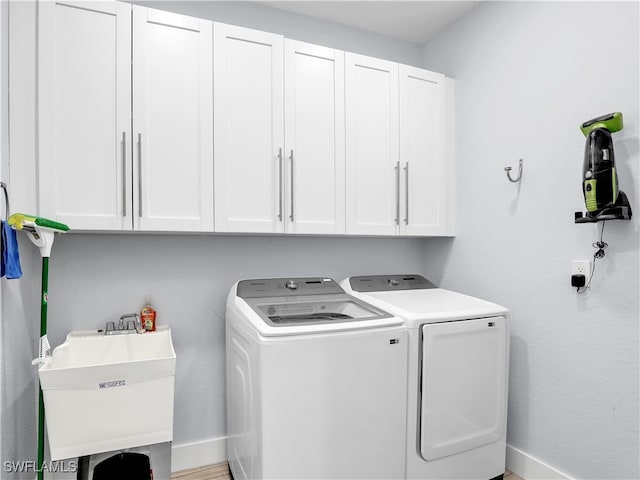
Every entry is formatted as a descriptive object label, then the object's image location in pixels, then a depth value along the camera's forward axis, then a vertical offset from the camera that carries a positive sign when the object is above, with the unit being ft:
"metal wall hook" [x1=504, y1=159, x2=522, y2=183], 6.67 +1.10
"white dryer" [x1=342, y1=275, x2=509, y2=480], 5.65 -2.41
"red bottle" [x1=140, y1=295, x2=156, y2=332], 6.32 -1.46
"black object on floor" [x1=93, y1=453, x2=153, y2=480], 4.98 -3.19
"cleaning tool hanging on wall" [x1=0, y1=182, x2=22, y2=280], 4.28 -0.26
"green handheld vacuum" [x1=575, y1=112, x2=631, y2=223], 5.01 +0.80
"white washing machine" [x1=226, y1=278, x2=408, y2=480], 4.79 -2.22
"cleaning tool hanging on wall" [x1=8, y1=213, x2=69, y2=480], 4.67 -0.38
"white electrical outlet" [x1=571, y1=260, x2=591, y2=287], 5.64 -0.52
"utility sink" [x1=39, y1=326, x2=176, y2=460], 4.55 -2.20
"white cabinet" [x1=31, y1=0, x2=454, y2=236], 5.29 +1.71
